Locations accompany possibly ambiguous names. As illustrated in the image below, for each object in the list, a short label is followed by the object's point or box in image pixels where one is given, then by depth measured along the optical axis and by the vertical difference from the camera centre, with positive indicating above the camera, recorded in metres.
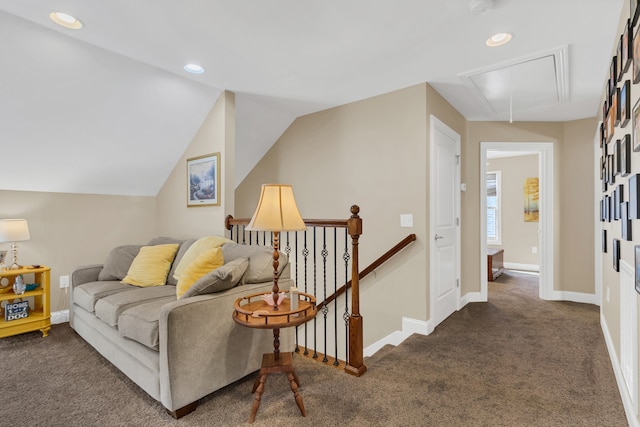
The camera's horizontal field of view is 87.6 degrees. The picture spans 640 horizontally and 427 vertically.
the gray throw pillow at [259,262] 2.35 -0.37
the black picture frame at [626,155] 1.72 +0.28
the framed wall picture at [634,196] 1.51 +0.06
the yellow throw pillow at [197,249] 2.77 -0.31
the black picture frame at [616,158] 1.98 +0.32
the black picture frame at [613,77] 2.14 +0.89
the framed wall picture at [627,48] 1.64 +0.83
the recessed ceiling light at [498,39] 2.29 +1.19
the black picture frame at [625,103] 1.73 +0.57
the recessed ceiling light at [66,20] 2.14 +1.27
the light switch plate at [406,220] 3.18 -0.09
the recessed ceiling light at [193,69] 2.83 +1.24
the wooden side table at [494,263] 5.43 -0.91
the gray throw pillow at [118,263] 3.10 -0.48
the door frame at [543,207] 4.24 +0.03
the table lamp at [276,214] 1.88 -0.01
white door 3.19 -0.11
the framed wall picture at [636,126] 1.48 +0.38
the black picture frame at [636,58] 1.45 +0.68
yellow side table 2.90 -0.82
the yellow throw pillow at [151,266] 2.90 -0.48
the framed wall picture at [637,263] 1.49 -0.25
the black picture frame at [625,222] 1.77 -0.07
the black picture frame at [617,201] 1.99 +0.05
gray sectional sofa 1.80 -0.73
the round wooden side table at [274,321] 1.75 -0.58
